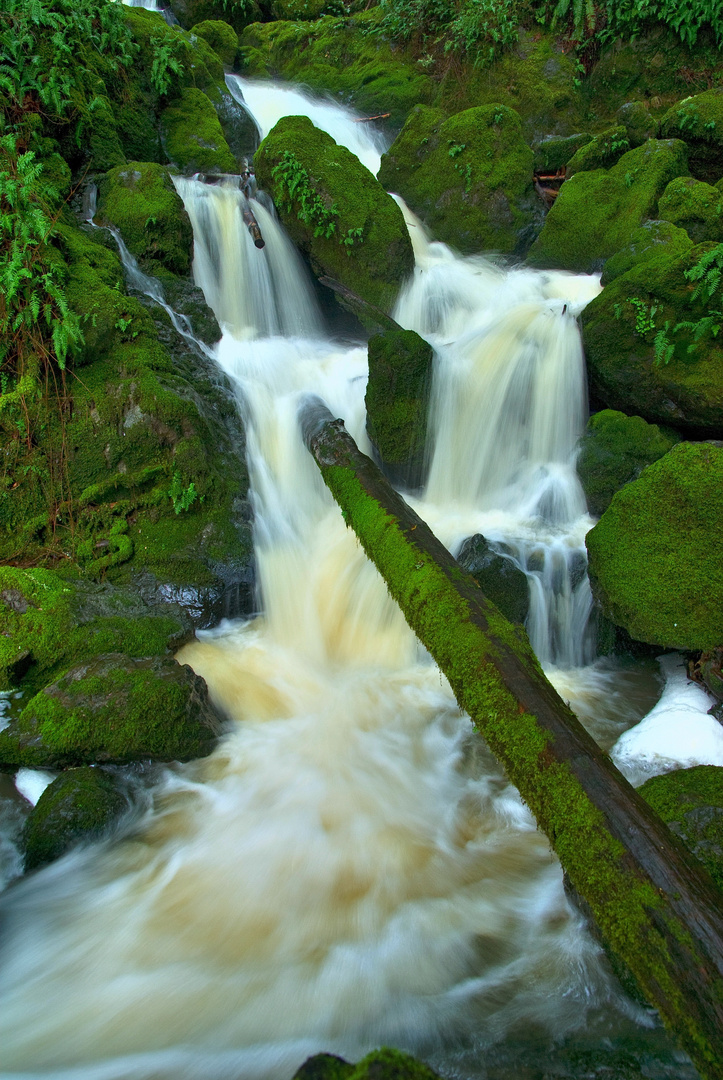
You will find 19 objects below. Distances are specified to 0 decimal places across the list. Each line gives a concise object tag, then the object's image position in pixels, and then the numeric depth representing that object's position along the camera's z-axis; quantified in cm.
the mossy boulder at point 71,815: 337
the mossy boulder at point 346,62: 1473
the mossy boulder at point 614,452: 666
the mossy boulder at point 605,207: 927
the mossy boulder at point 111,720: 389
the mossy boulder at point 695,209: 856
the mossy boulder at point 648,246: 790
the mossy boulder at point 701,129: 952
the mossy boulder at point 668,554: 477
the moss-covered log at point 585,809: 192
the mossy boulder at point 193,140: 1042
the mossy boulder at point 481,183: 1098
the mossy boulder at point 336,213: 927
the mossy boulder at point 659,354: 648
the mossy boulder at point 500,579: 560
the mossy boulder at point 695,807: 273
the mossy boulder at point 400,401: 719
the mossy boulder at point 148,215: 793
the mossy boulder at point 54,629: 441
